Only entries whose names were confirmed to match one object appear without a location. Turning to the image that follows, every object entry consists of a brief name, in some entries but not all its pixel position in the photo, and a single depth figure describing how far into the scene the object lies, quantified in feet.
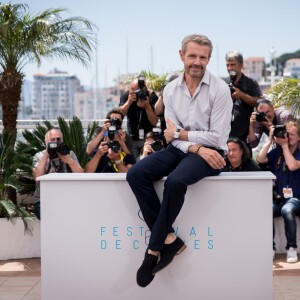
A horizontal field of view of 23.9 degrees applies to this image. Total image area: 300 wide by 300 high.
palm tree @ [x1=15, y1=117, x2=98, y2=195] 25.22
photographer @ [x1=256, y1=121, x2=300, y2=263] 21.58
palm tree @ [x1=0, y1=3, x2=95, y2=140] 27.43
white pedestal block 14.71
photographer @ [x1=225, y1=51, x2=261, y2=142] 23.84
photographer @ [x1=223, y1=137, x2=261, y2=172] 21.58
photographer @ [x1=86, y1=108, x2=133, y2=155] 22.29
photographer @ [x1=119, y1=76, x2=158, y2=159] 24.88
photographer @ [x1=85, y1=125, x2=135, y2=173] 21.22
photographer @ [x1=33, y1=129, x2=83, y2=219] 20.92
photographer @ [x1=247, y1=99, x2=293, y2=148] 23.43
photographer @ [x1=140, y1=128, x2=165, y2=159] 21.63
